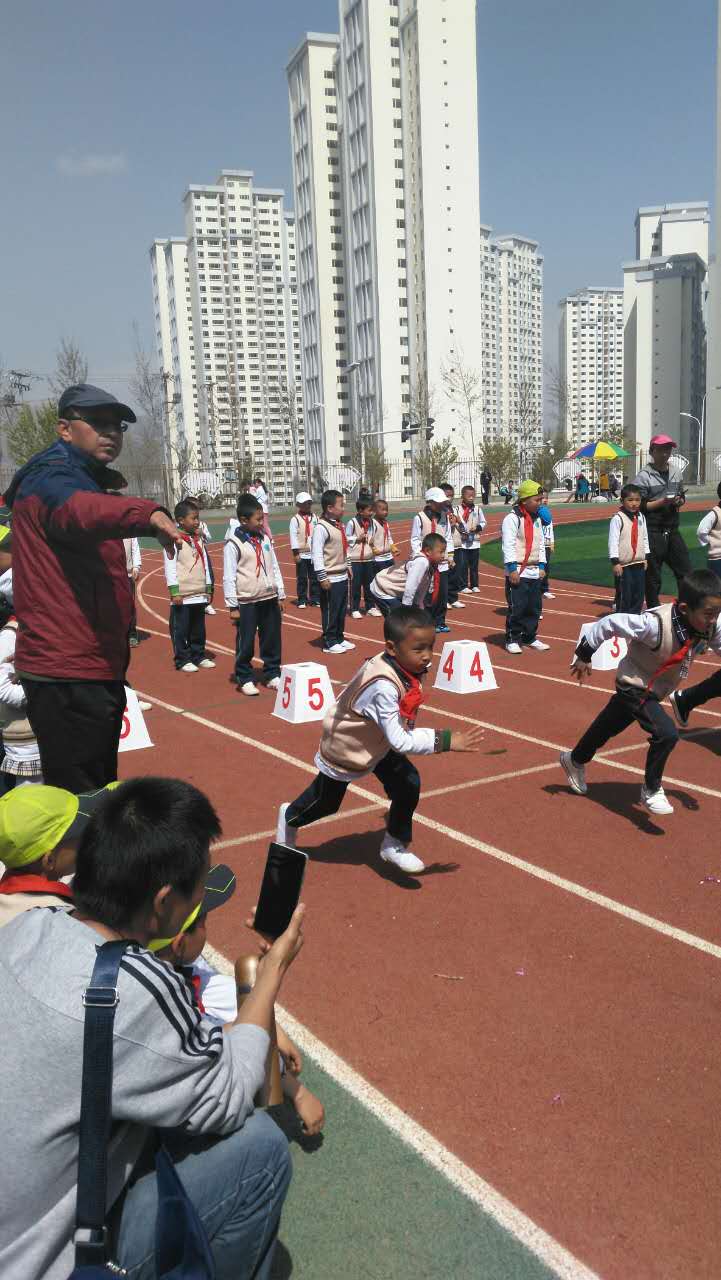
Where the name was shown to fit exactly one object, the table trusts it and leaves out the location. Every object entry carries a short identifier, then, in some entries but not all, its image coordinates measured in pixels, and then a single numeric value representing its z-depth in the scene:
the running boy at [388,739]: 4.45
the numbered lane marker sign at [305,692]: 8.36
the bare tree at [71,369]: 43.34
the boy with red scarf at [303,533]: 14.57
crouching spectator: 1.68
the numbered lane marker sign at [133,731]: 7.66
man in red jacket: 3.51
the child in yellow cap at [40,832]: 2.56
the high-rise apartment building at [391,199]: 78.69
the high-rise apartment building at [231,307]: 121.44
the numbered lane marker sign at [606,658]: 10.11
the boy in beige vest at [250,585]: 9.55
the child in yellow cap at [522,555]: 11.14
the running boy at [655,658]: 5.17
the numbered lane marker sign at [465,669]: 9.24
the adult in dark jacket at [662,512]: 11.04
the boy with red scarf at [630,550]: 11.18
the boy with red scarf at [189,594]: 10.83
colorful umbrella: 48.34
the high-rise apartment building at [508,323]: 142.00
